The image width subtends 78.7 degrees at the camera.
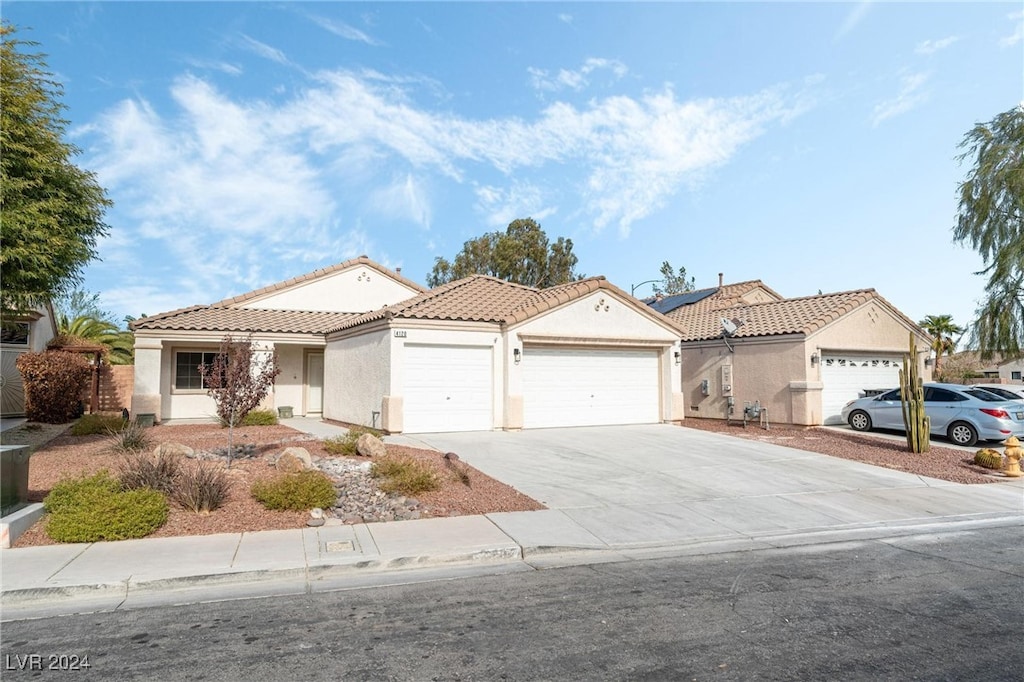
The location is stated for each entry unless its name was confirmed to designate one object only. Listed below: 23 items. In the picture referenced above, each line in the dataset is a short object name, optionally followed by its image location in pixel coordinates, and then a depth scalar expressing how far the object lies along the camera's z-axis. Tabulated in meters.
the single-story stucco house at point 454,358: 16.33
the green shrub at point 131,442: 11.96
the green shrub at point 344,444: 12.05
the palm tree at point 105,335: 28.97
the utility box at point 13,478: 7.33
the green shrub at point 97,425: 15.62
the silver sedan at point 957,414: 15.99
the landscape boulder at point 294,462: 9.93
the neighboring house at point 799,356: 19.81
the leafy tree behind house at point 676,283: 60.66
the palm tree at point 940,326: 48.31
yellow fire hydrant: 12.70
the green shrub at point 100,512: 7.19
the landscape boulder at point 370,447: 11.79
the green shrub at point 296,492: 8.44
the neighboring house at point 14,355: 21.03
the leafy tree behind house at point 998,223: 22.34
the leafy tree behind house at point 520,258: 38.31
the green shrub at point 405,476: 9.37
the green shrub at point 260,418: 18.22
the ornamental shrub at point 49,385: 19.36
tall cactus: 14.77
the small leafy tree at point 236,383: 11.10
